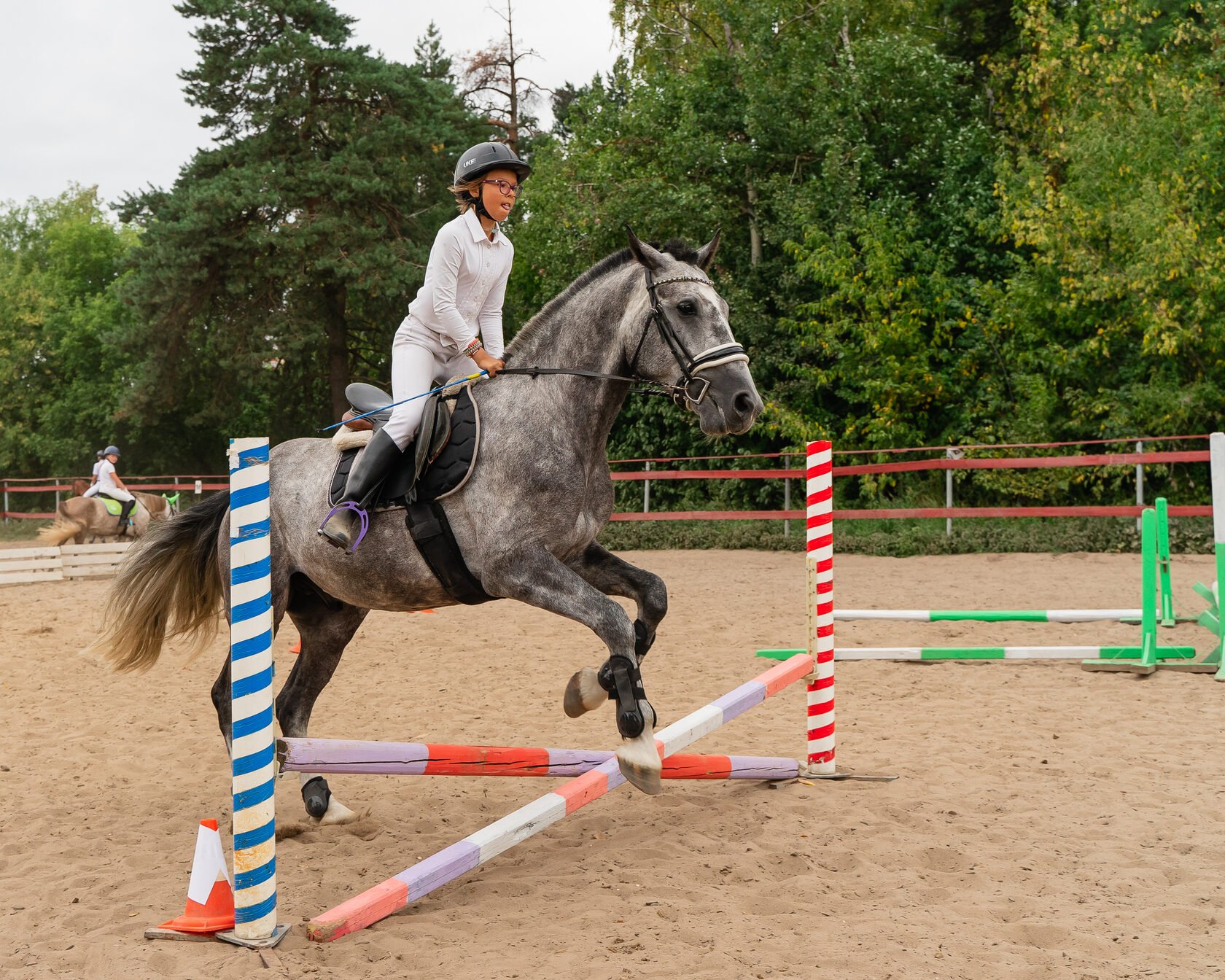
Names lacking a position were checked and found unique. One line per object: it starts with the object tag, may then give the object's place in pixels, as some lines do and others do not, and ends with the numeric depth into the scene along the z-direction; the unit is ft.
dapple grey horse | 11.50
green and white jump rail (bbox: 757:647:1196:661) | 21.95
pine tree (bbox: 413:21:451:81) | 85.76
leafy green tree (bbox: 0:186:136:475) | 104.68
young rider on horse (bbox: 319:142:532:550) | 12.85
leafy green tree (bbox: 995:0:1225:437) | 42.98
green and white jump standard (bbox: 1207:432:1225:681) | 20.83
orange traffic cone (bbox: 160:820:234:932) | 9.82
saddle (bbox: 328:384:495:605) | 12.66
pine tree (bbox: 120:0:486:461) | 72.02
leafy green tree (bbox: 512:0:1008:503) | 55.77
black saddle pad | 12.65
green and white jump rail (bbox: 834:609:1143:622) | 23.08
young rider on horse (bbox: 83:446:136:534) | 54.08
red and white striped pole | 15.62
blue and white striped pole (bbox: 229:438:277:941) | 9.24
